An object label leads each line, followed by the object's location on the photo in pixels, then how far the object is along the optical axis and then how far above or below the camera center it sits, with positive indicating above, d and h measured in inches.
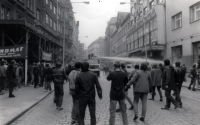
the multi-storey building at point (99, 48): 6067.9 +497.1
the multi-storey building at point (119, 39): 2159.2 +329.2
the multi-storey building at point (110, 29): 3725.9 +691.6
